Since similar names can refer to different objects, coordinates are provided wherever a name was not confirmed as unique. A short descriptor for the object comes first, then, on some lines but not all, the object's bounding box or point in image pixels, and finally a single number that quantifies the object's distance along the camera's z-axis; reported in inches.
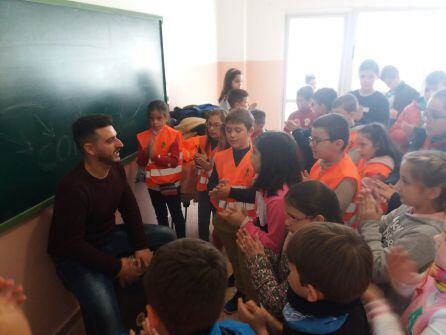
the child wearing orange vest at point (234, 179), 79.3
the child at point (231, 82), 150.4
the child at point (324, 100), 121.5
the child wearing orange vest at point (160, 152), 104.5
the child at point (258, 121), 122.5
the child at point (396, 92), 151.7
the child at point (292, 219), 50.3
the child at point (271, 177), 64.0
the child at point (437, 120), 83.9
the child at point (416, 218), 46.7
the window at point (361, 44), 224.5
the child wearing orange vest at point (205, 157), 104.0
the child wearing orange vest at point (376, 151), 83.0
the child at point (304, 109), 138.4
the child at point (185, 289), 32.4
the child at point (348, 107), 109.2
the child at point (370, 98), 126.2
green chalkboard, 63.2
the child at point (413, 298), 36.3
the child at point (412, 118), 116.8
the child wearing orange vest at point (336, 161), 66.7
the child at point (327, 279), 34.6
